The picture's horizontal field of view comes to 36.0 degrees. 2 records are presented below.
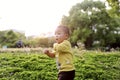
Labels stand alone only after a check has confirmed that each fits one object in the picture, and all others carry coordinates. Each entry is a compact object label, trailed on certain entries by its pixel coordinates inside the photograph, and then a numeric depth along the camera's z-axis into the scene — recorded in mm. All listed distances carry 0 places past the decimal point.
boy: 2972
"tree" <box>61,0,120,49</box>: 19736
